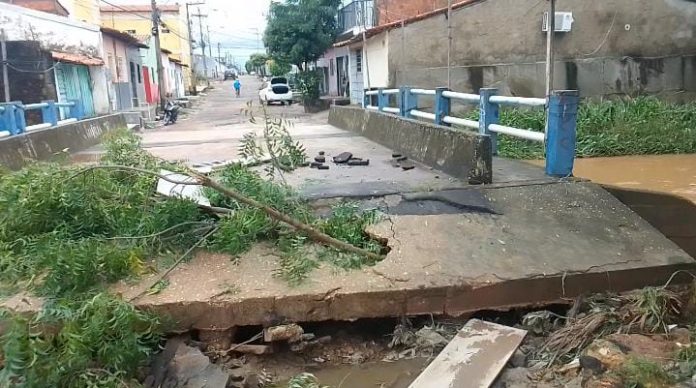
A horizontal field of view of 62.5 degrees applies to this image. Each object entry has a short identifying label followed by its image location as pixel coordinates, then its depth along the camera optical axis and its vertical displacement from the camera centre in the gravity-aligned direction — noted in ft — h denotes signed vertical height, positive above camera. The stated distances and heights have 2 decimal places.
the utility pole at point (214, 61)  317.32 +11.97
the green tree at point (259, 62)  246.06 +9.10
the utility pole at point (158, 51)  93.97 +5.95
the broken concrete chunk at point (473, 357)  11.10 -5.71
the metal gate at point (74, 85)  56.44 +0.62
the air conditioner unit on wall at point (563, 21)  47.03 +3.96
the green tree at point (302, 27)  88.79 +8.30
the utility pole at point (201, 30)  240.26 +22.99
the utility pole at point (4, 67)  47.39 +2.25
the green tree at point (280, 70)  102.68 +3.05
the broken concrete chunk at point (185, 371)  11.18 -5.60
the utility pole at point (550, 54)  23.53 +0.69
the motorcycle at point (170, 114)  77.61 -3.66
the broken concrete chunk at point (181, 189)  15.11 -2.75
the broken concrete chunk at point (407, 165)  22.06 -3.45
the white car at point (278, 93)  116.67 -2.17
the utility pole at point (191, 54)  169.35 +9.76
